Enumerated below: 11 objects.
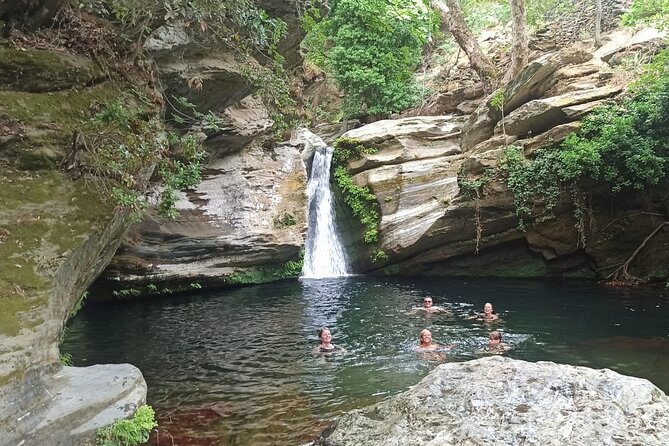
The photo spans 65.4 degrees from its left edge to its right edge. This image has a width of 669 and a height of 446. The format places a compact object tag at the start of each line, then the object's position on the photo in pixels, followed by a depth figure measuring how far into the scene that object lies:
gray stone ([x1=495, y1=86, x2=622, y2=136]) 17.81
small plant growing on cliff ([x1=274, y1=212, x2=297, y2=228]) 20.67
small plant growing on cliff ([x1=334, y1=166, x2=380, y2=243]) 21.56
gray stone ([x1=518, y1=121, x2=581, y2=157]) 17.72
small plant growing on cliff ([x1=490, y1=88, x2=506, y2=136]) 20.06
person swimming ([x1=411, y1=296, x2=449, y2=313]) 14.12
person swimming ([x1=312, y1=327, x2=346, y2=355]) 10.87
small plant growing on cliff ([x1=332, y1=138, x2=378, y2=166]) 22.33
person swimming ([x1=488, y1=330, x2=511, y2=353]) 10.65
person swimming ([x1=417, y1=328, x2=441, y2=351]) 10.67
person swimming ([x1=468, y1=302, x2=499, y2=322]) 13.08
